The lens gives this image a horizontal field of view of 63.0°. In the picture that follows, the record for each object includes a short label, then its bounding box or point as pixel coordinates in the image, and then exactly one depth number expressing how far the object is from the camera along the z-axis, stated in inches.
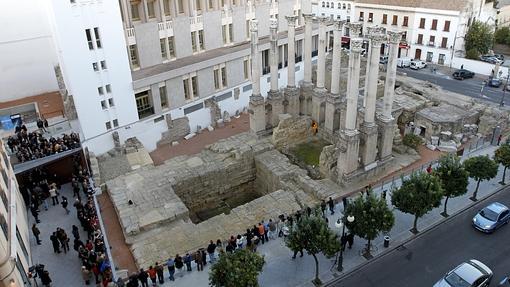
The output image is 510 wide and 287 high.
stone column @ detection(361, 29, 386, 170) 994.1
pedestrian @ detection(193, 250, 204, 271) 823.1
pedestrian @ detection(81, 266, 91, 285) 808.3
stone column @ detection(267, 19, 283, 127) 1251.2
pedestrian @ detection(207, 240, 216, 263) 830.5
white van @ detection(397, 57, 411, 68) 2155.5
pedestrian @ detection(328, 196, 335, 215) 977.5
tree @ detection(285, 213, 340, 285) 739.4
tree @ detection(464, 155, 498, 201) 959.6
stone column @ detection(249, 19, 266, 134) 1203.6
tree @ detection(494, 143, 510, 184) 1008.2
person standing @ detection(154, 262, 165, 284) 789.9
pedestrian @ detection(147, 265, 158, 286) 777.4
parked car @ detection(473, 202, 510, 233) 911.7
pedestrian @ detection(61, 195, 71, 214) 1005.2
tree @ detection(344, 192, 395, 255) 783.1
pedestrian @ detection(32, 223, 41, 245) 921.5
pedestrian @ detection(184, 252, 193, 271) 816.9
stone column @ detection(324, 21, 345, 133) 1179.7
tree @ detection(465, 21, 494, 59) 2026.3
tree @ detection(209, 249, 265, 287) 675.4
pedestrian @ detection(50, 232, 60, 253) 887.7
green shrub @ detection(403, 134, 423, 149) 1236.5
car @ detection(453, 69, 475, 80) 1942.7
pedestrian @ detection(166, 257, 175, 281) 802.8
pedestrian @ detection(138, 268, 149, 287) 762.2
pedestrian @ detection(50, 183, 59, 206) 1041.5
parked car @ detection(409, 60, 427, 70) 2113.7
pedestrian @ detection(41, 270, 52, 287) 794.8
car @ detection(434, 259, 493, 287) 742.4
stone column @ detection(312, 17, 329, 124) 1222.9
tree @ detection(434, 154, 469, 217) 888.3
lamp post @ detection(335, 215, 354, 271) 772.5
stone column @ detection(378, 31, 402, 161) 1015.0
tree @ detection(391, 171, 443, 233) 829.8
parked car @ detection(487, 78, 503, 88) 1816.3
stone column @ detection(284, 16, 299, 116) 1284.9
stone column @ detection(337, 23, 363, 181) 1009.5
